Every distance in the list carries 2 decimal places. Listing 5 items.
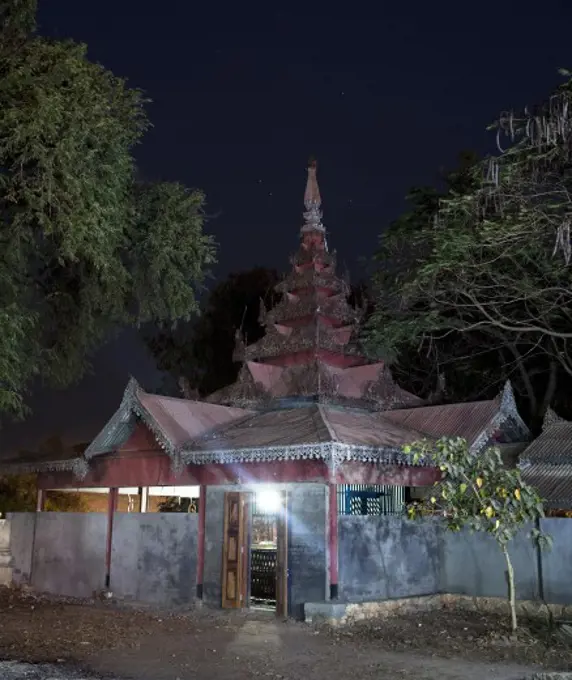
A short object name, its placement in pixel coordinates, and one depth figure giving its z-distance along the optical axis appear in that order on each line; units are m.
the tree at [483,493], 11.12
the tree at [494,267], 12.38
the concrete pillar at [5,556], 19.03
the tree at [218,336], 35.97
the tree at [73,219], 12.39
